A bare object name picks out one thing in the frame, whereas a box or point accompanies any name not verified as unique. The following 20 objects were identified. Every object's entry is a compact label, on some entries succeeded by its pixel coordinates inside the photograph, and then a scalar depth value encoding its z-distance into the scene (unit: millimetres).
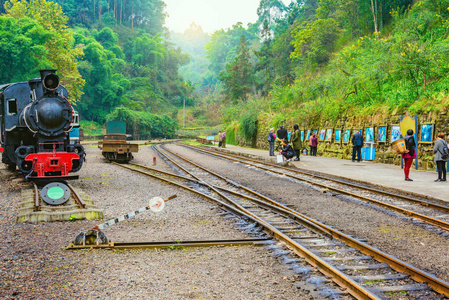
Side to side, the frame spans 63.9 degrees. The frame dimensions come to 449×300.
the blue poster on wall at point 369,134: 18503
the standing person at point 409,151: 11219
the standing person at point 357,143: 18153
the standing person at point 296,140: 18281
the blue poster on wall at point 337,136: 21598
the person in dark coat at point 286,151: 17467
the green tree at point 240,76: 57069
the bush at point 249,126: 35250
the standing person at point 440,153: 10820
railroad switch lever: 5207
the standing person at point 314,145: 23305
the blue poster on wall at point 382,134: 17455
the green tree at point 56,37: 37562
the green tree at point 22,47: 35938
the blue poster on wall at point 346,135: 20516
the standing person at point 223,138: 33547
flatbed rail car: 18969
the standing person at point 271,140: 22188
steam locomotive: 8984
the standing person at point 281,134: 18562
